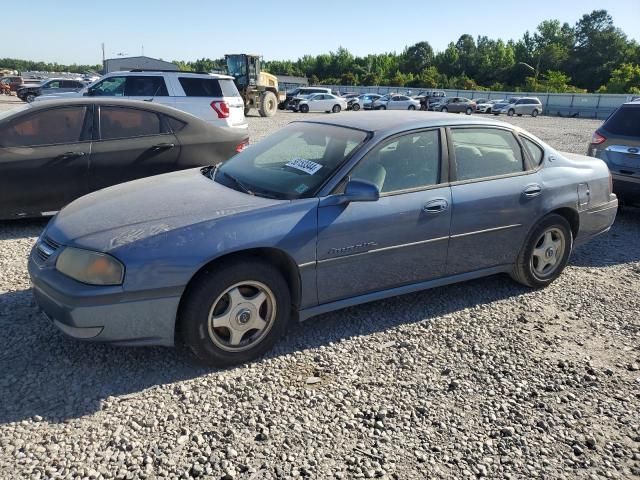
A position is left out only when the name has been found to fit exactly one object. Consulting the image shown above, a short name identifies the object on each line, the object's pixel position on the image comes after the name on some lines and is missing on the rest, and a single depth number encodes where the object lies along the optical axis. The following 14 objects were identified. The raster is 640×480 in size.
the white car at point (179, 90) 11.05
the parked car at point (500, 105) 41.50
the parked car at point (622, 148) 6.70
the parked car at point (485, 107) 43.28
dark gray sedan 5.42
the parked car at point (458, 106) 40.91
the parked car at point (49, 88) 28.00
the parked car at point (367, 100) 41.53
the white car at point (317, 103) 34.91
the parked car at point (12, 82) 41.84
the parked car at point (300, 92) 36.47
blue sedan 2.92
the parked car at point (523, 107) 40.94
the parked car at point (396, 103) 40.28
